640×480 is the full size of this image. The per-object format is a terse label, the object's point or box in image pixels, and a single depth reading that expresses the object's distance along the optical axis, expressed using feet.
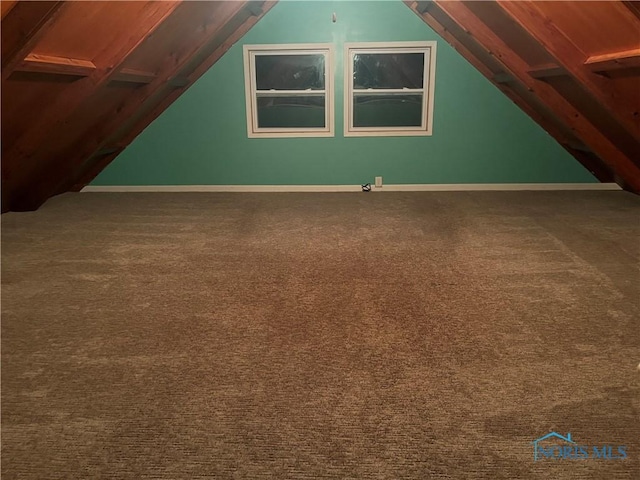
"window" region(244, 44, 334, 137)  17.01
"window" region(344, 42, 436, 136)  16.62
